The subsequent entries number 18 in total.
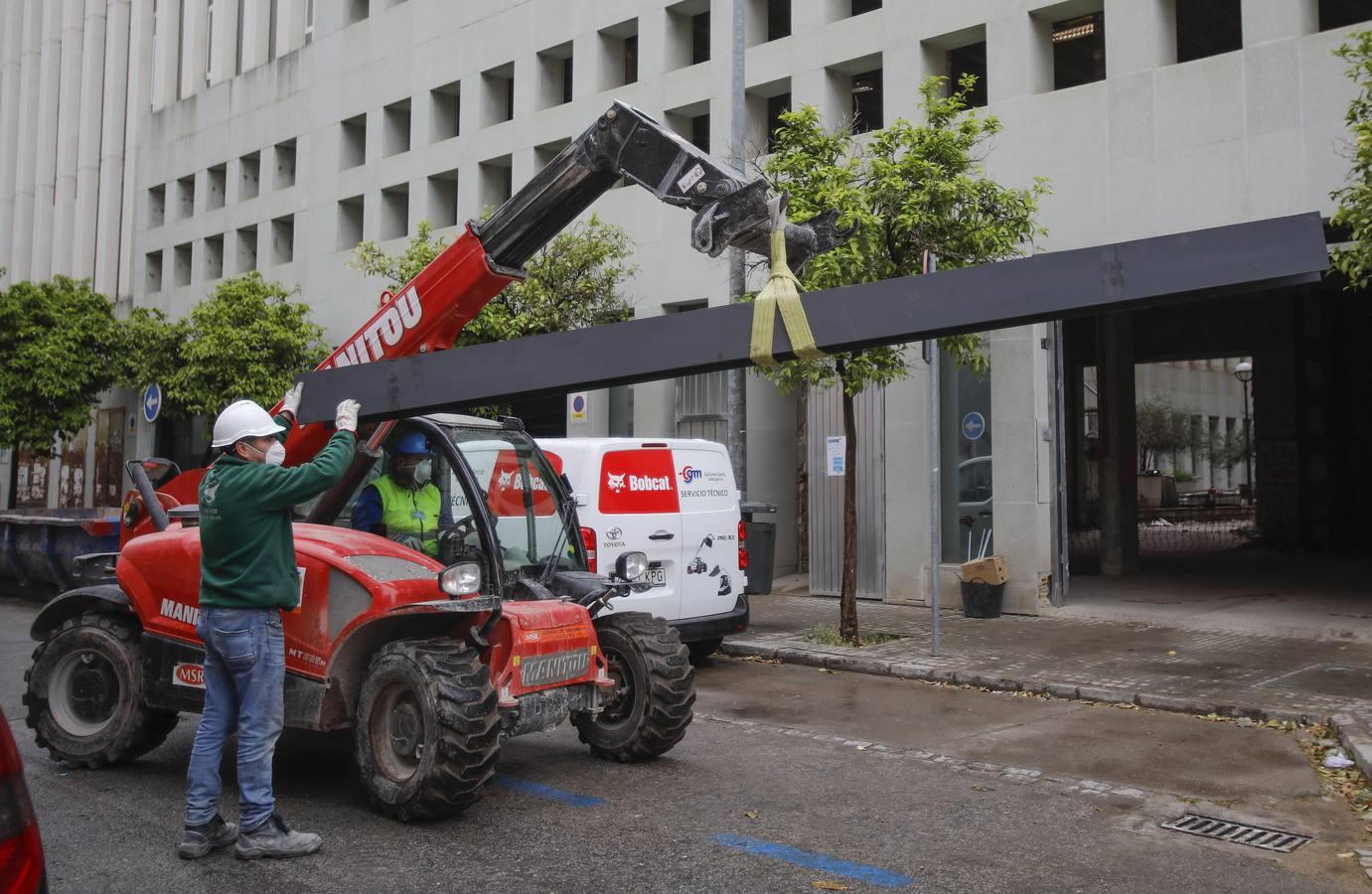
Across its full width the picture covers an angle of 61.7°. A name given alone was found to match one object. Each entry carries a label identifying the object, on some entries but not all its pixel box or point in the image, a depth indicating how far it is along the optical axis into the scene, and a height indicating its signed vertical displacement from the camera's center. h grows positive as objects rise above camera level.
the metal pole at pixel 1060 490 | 14.41 +0.32
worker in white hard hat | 5.01 -0.42
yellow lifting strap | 3.93 +0.68
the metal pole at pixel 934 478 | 10.77 +0.35
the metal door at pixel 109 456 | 32.41 +1.70
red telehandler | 5.38 -0.51
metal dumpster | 13.62 -0.33
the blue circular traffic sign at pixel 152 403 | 17.95 +1.78
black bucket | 13.87 -1.02
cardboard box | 13.86 -0.68
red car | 2.49 -0.71
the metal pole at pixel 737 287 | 13.98 +2.76
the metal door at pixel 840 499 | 15.61 +0.22
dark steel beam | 3.25 +0.67
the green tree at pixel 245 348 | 24.45 +3.62
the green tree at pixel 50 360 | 27.72 +3.81
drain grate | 5.47 -1.56
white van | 9.87 -0.04
